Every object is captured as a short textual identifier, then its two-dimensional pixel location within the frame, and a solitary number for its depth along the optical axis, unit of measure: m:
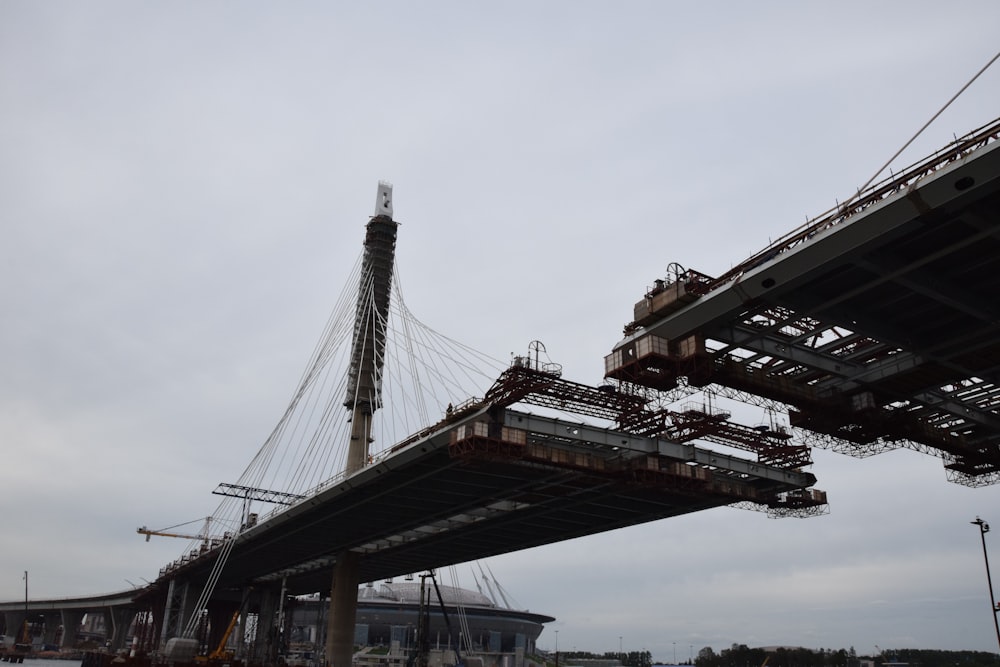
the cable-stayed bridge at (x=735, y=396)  26.09
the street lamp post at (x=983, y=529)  43.08
